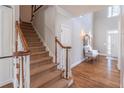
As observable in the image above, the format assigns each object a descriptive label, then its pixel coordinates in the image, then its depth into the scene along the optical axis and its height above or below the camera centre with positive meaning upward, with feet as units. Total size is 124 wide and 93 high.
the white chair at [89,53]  14.62 -1.59
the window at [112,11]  18.18 +8.35
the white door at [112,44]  17.85 +0.25
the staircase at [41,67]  5.95 -2.04
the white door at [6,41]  5.46 +0.31
